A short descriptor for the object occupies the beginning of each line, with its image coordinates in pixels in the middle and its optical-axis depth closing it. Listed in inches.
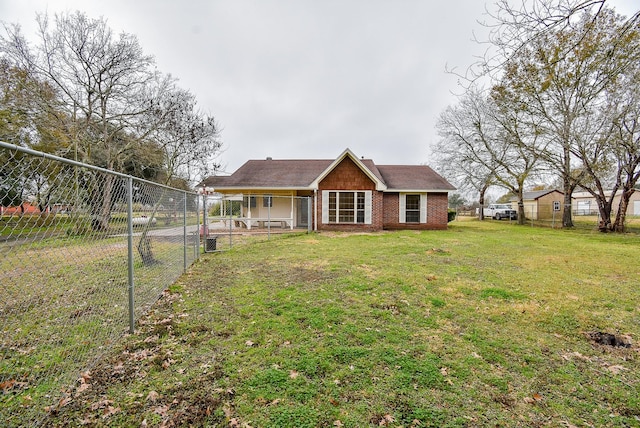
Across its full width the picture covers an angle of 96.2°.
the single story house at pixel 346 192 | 636.7
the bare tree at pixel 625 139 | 482.3
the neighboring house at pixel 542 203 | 1154.7
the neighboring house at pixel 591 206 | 1373.0
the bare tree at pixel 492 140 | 713.0
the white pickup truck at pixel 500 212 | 1217.7
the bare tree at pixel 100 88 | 541.3
